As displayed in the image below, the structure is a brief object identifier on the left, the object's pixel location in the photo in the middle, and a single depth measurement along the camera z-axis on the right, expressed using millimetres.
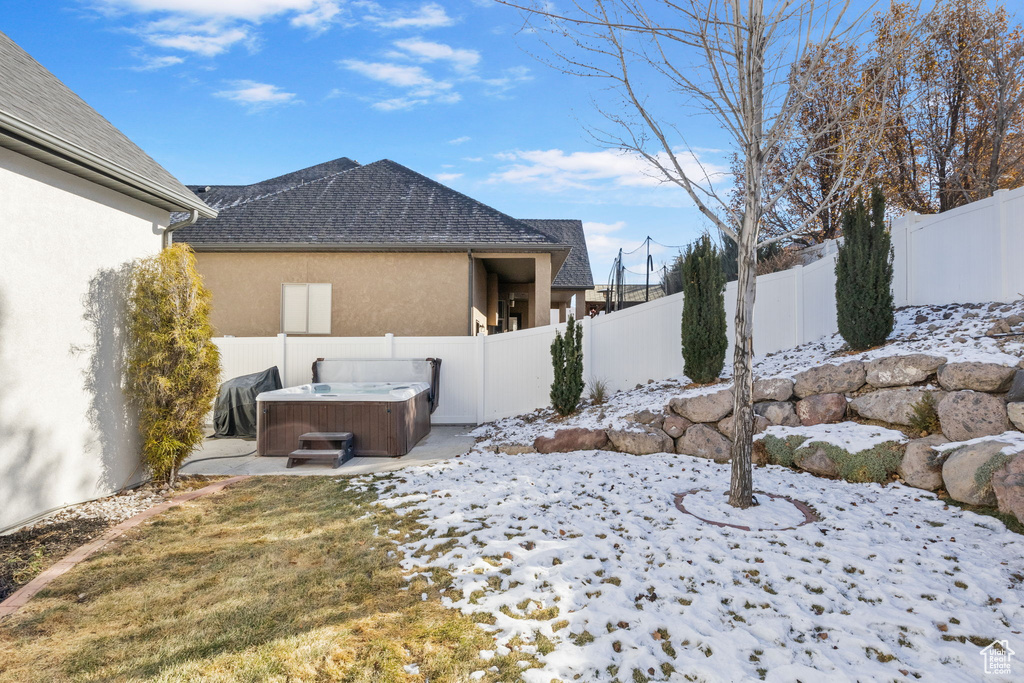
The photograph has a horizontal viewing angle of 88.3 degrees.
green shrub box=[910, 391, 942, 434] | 4914
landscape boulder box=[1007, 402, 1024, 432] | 4391
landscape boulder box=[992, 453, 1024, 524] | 3646
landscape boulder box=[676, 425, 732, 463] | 6031
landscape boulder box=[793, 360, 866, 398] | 5883
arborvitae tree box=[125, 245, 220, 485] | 5211
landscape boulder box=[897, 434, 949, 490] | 4484
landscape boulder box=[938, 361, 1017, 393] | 4742
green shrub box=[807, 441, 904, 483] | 4828
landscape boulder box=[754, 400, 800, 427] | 5969
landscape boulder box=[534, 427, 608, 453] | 6707
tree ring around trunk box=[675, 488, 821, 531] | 3893
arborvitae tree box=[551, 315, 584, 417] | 8164
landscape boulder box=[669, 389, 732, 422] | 6316
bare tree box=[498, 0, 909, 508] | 4180
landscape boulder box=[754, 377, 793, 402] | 6234
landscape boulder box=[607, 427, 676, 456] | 6371
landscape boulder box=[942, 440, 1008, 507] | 3980
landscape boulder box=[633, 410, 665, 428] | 6698
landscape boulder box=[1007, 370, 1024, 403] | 4531
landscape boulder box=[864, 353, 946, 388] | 5352
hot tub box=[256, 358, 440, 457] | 6977
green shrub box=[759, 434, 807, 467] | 5531
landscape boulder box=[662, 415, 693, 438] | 6462
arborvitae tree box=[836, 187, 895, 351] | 6520
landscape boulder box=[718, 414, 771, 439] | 6070
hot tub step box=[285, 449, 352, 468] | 6523
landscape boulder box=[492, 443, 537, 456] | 6891
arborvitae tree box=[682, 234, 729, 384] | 7461
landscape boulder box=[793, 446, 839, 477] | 5172
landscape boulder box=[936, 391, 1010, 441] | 4516
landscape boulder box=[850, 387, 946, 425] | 5141
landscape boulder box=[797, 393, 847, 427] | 5734
